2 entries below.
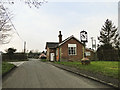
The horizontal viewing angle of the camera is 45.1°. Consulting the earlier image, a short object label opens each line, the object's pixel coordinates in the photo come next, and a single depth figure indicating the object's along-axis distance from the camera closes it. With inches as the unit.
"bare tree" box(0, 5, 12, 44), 601.4
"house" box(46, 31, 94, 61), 1227.7
